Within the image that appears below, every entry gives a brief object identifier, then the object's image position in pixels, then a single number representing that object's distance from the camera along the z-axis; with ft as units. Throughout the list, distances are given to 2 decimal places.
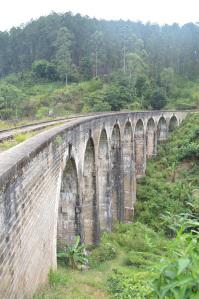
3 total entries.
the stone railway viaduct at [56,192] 15.28
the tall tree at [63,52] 197.47
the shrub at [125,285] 27.73
